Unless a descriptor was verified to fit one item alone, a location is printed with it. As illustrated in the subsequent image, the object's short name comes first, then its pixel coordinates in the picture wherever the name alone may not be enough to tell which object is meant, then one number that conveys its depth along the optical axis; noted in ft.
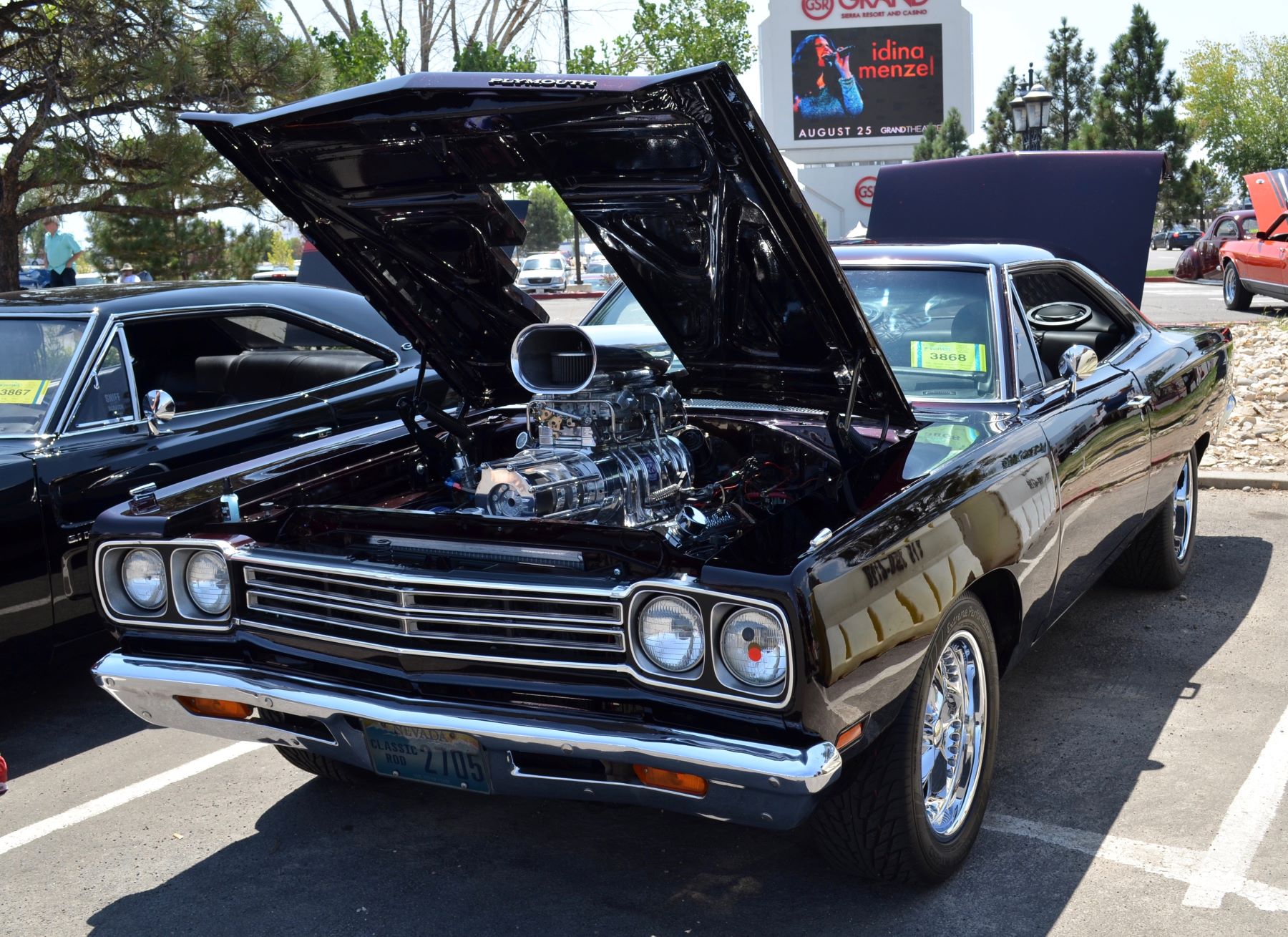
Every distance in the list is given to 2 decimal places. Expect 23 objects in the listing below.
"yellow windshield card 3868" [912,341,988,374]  12.60
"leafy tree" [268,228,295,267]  234.54
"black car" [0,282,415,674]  13.88
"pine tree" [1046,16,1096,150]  213.66
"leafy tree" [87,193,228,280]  53.06
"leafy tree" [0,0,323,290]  36.60
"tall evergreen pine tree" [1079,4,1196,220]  172.45
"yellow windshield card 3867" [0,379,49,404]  15.11
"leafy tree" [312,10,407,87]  74.43
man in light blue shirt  36.76
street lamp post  57.41
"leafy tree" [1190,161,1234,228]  181.78
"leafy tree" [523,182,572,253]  277.23
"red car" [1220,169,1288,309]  48.08
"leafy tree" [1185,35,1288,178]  175.83
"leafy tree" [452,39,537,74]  83.46
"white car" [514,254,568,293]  116.88
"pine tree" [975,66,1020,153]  235.61
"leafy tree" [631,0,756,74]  112.16
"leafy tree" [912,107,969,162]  207.00
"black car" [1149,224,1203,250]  140.15
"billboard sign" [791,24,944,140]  111.65
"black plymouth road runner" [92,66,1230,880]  8.32
